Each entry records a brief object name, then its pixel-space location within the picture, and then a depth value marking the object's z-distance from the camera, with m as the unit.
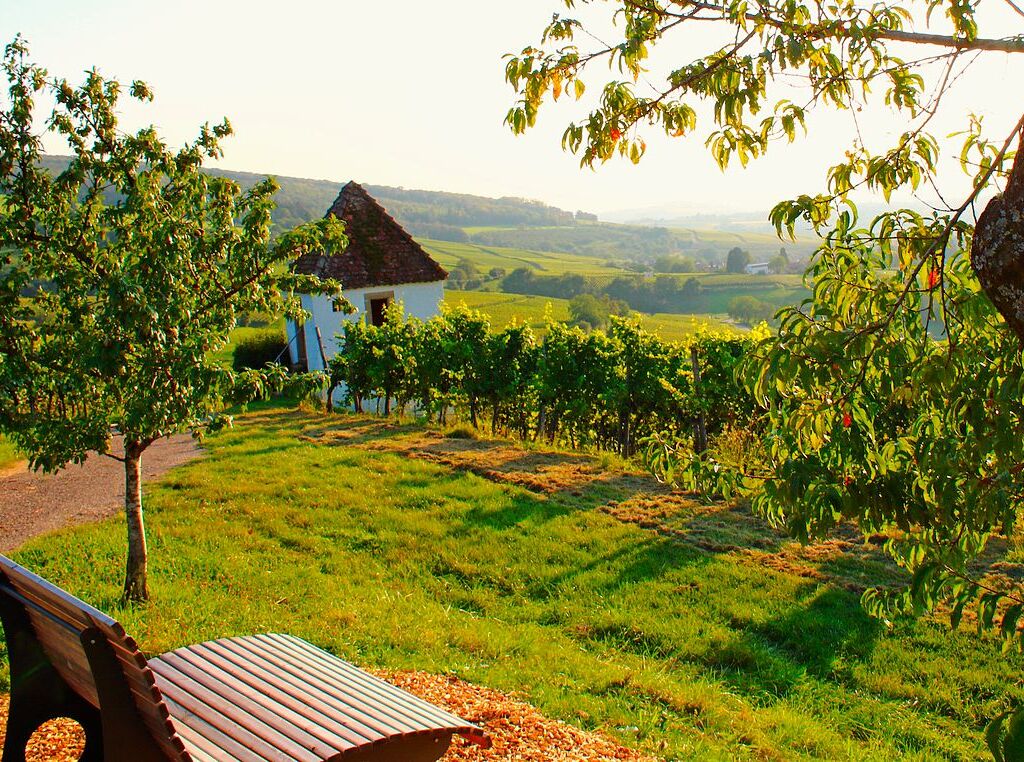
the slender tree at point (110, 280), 6.19
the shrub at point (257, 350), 24.48
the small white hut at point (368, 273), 24.30
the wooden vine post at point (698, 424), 13.64
